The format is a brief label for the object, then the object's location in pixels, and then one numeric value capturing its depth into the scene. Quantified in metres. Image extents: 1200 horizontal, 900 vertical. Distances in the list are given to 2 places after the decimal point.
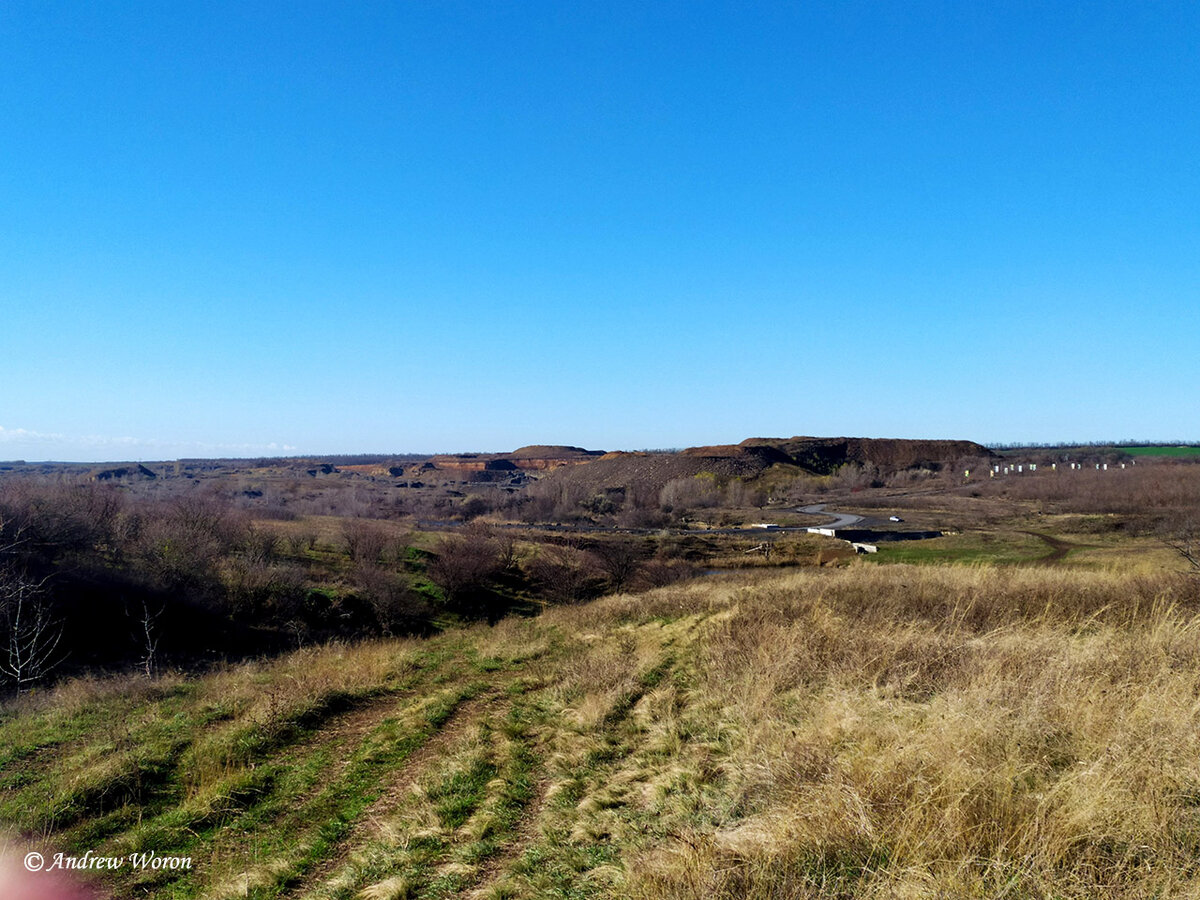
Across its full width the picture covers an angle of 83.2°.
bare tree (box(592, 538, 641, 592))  40.03
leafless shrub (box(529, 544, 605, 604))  39.22
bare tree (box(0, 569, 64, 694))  18.94
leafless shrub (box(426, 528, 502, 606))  38.88
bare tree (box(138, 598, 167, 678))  24.86
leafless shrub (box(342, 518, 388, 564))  42.56
